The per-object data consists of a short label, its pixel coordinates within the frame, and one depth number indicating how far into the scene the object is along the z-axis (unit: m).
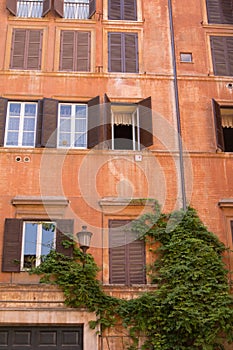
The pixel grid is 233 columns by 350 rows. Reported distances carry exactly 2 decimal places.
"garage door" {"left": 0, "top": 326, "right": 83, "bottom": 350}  13.52
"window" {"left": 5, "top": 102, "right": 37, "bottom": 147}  16.31
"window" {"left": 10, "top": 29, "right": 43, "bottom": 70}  17.26
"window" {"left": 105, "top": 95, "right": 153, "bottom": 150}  16.47
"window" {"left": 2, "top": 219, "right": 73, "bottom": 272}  14.40
